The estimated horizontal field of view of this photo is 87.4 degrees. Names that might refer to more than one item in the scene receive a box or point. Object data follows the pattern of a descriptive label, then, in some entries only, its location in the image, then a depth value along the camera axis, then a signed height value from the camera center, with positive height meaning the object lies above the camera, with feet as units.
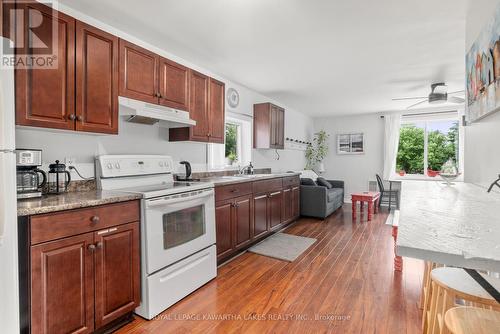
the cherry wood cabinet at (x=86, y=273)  4.62 -2.21
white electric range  6.35 -1.76
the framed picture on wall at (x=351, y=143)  22.70 +1.79
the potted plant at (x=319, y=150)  23.81 +1.23
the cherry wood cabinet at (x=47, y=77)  5.21 +1.80
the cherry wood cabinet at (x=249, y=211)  9.31 -2.08
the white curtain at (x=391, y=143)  20.97 +1.67
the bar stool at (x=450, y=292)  3.77 -1.90
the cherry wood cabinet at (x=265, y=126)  14.80 +2.15
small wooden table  16.51 -2.26
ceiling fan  13.09 +3.51
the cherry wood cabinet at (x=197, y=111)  9.39 +1.91
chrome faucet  13.87 -0.37
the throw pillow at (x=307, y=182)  17.21 -1.23
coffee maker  5.26 -0.21
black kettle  9.67 -0.30
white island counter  1.97 -0.64
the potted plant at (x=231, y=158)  13.32 +0.25
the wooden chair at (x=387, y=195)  19.42 -2.41
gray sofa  16.08 -2.38
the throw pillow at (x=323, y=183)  18.57 -1.40
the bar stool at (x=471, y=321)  2.98 -1.87
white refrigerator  4.12 -0.85
